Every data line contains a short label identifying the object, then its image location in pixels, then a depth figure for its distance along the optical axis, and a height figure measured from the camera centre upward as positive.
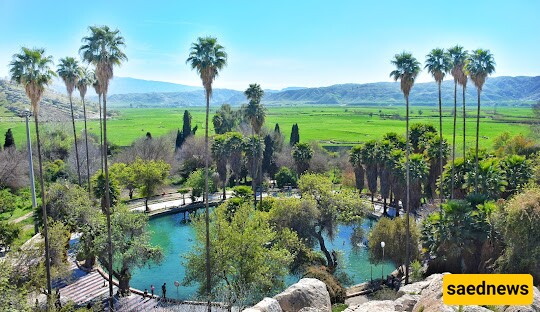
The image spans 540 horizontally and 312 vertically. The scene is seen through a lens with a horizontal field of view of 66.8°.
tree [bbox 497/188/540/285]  23.08 -7.49
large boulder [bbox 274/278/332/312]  20.73 -9.69
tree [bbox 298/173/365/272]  33.47 -8.30
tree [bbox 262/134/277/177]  70.00 -8.44
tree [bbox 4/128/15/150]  68.12 -4.59
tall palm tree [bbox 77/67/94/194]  41.53 +3.14
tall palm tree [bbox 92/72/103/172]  37.49 +2.52
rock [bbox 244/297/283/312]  17.45 -8.55
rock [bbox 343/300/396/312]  18.01 -9.13
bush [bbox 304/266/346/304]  26.34 -11.48
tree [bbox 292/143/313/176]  62.53 -6.94
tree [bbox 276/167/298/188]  64.62 -10.88
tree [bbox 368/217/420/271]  31.05 -10.15
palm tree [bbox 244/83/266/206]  46.09 +0.23
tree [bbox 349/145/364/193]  55.03 -7.82
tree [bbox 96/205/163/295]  29.39 -9.78
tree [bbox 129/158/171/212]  54.16 -8.74
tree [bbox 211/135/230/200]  58.41 -6.48
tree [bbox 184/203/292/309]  25.92 -9.84
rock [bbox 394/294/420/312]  19.14 -9.25
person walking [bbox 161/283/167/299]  29.11 -12.70
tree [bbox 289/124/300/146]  82.94 -5.55
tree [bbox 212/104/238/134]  83.19 -2.10
